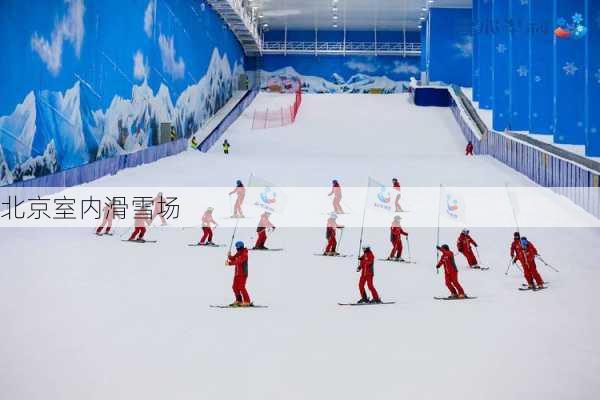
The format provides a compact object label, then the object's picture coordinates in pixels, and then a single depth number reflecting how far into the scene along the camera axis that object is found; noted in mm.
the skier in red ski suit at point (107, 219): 13820
